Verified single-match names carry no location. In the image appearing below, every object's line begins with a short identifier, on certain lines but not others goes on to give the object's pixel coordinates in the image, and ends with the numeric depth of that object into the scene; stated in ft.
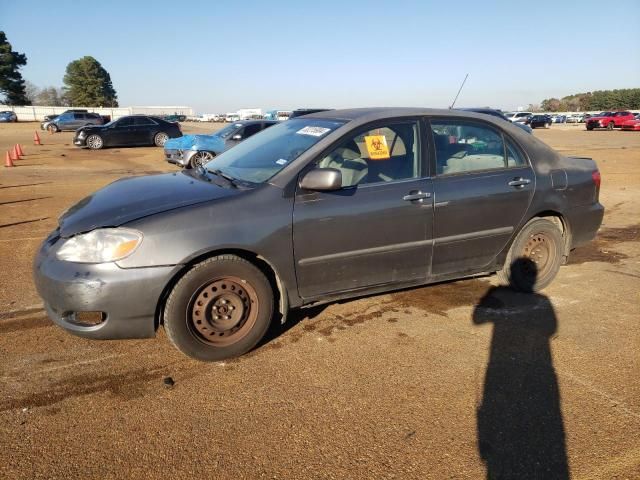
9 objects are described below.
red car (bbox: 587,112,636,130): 118.43
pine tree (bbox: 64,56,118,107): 305.32
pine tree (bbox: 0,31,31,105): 236.63
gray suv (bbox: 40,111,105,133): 116.88
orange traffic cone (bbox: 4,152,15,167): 45.13
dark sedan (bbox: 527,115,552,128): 152.72
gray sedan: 9.50
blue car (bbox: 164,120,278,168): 42.50
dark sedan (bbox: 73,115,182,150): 66.69
